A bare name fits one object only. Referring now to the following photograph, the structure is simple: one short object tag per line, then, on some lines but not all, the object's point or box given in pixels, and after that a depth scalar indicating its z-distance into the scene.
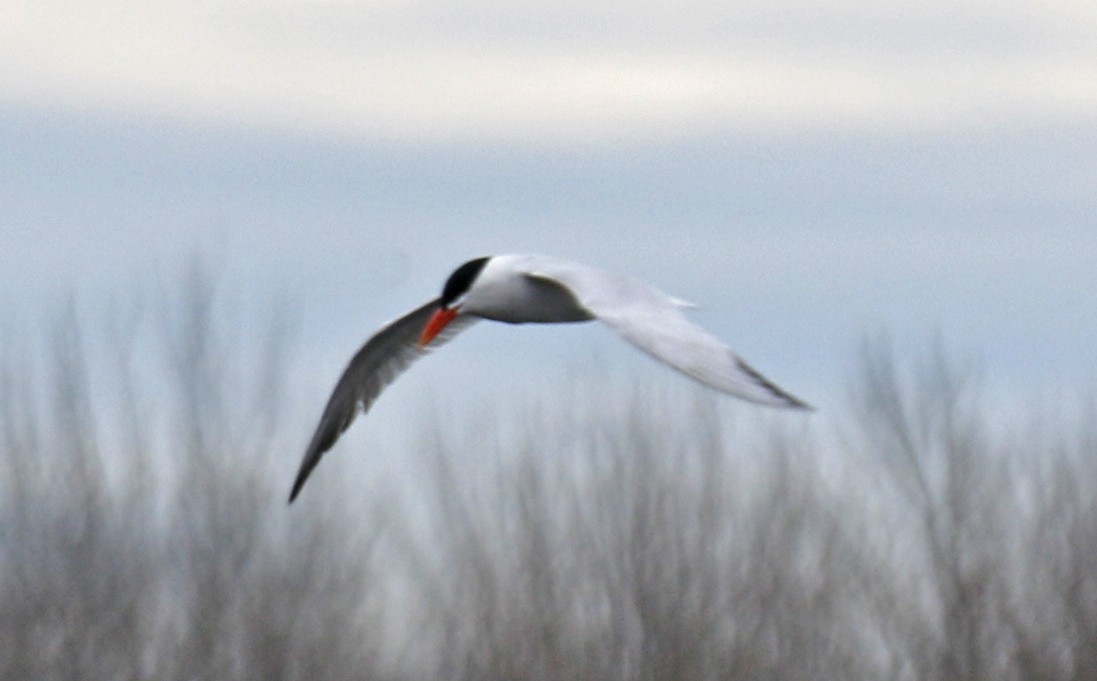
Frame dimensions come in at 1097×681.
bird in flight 14.02
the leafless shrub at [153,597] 41.66
